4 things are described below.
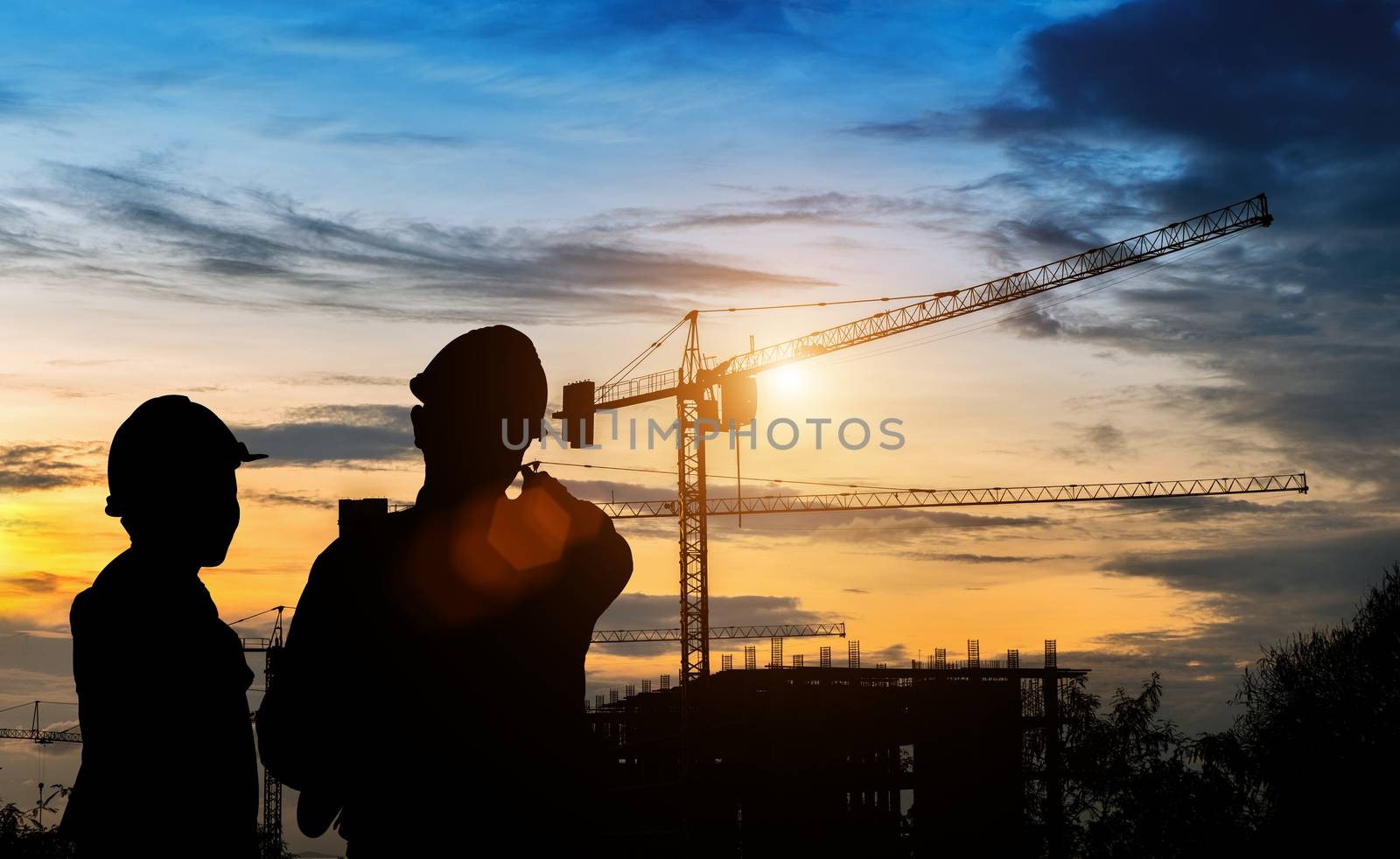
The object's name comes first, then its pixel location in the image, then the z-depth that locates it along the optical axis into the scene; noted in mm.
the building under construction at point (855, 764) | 74625
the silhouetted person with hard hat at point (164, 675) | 3225
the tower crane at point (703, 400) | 90938
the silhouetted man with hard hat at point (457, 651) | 3289
